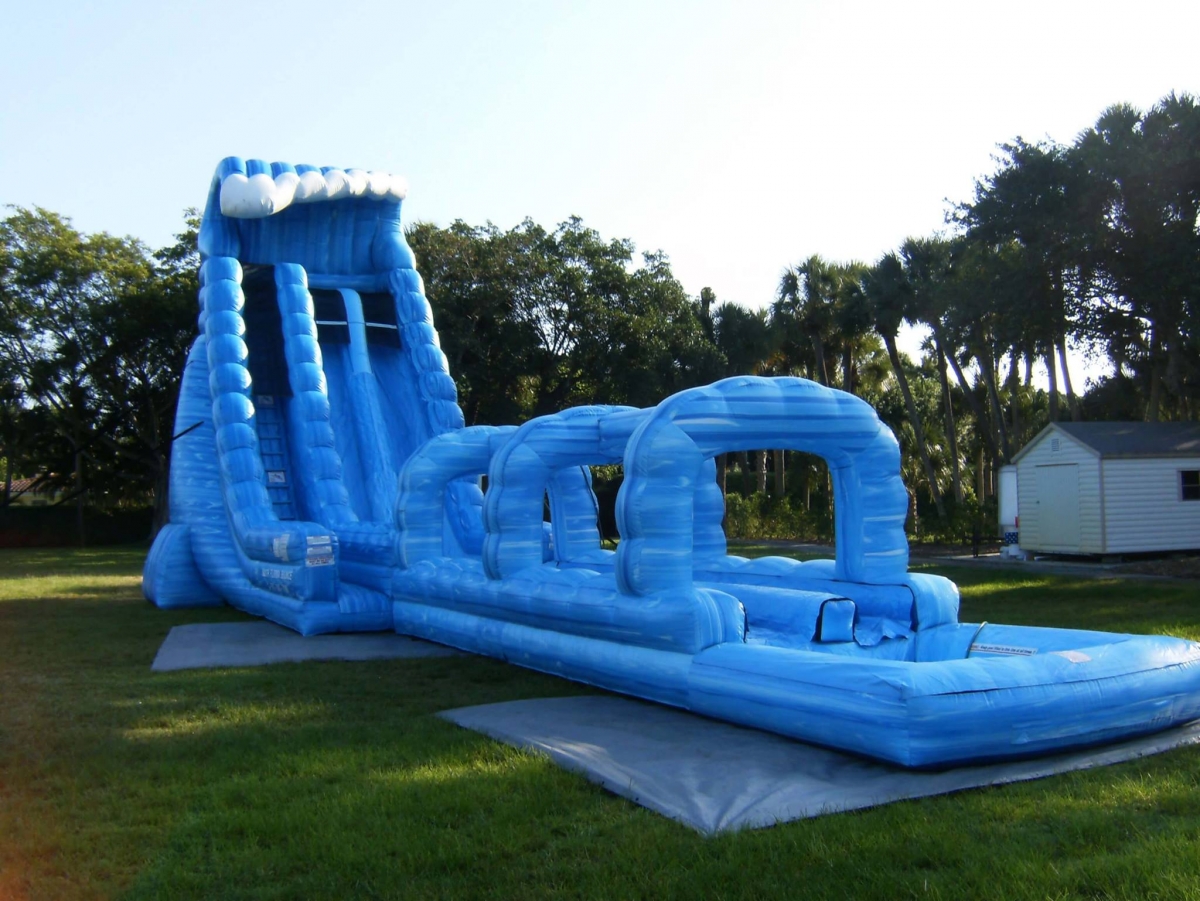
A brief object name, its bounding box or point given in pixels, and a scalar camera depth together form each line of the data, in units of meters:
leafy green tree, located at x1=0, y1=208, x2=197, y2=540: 26.94
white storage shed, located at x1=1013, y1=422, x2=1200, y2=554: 17.45
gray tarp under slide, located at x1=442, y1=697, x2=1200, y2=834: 4.51
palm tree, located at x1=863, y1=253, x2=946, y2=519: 25.58
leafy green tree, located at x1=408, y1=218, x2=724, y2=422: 25.33
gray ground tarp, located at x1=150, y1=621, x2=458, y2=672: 8.84
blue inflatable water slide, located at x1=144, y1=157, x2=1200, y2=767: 5.39
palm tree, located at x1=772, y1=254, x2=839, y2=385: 28.42
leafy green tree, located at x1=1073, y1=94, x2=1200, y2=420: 18.12
